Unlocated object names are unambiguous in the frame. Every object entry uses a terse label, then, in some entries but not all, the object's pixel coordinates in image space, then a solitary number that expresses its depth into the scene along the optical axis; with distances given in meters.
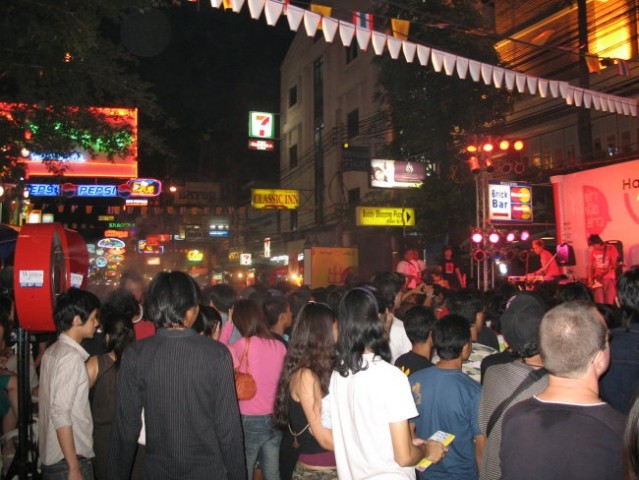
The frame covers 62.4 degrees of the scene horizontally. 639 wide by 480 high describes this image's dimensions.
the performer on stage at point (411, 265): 14.17
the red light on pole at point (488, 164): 13.95
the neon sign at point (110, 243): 33.56
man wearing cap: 2.94
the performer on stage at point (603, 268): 12.38
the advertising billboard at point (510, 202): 14.45
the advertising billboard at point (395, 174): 18.61
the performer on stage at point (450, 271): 14.79
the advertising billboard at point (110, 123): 8.69
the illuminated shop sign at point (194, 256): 47.31
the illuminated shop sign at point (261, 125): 24.20
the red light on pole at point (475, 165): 13.91
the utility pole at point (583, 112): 15.03
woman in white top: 2.91
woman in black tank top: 3.48
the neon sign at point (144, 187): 16.97
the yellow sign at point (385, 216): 20.33
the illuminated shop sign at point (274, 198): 24.12
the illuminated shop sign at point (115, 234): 40.53
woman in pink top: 4.91
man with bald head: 2.04
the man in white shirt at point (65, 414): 3.74
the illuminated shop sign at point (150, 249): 42.56
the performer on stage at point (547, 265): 14.20
